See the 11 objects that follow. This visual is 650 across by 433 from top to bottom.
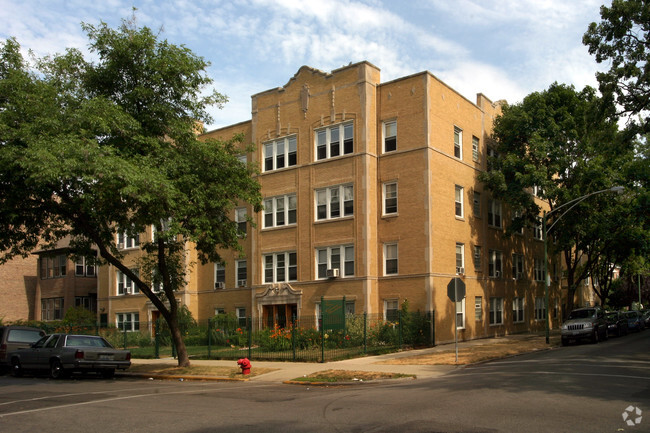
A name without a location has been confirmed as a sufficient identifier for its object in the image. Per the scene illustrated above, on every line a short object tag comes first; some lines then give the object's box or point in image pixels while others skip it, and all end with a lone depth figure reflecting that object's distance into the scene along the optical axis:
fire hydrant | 19.86
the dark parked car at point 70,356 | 19.88
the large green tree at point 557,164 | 33.38
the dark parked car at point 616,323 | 33.87
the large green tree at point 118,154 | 17.78
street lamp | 27.93
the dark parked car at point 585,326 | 29.02
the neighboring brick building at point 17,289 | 52.38
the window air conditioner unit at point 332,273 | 32.38
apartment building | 31.48
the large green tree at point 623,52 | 22.89
